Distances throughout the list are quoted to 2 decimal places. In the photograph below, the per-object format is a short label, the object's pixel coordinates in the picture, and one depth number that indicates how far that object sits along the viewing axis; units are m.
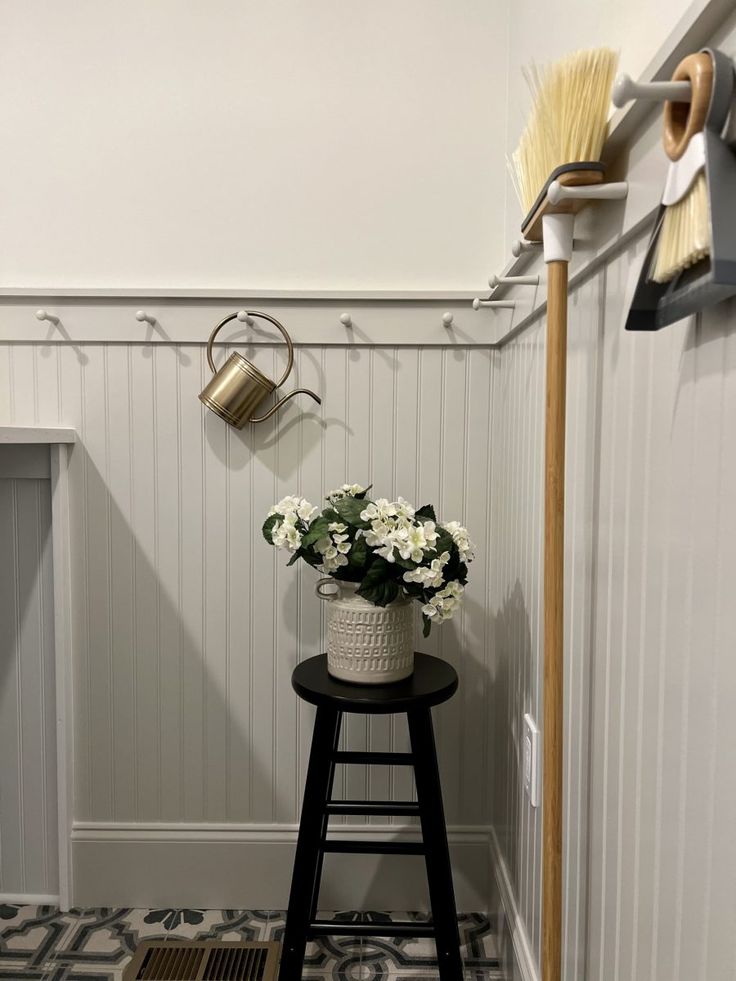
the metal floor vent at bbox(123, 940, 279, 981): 1.36
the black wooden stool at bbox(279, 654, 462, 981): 1.23
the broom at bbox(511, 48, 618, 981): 0.78
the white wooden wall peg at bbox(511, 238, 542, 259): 0.96
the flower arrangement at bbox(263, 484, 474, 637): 1.16
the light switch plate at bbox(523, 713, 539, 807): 1.15
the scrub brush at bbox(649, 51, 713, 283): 0.49
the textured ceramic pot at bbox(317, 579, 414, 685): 1.23
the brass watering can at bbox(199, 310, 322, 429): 1.46
